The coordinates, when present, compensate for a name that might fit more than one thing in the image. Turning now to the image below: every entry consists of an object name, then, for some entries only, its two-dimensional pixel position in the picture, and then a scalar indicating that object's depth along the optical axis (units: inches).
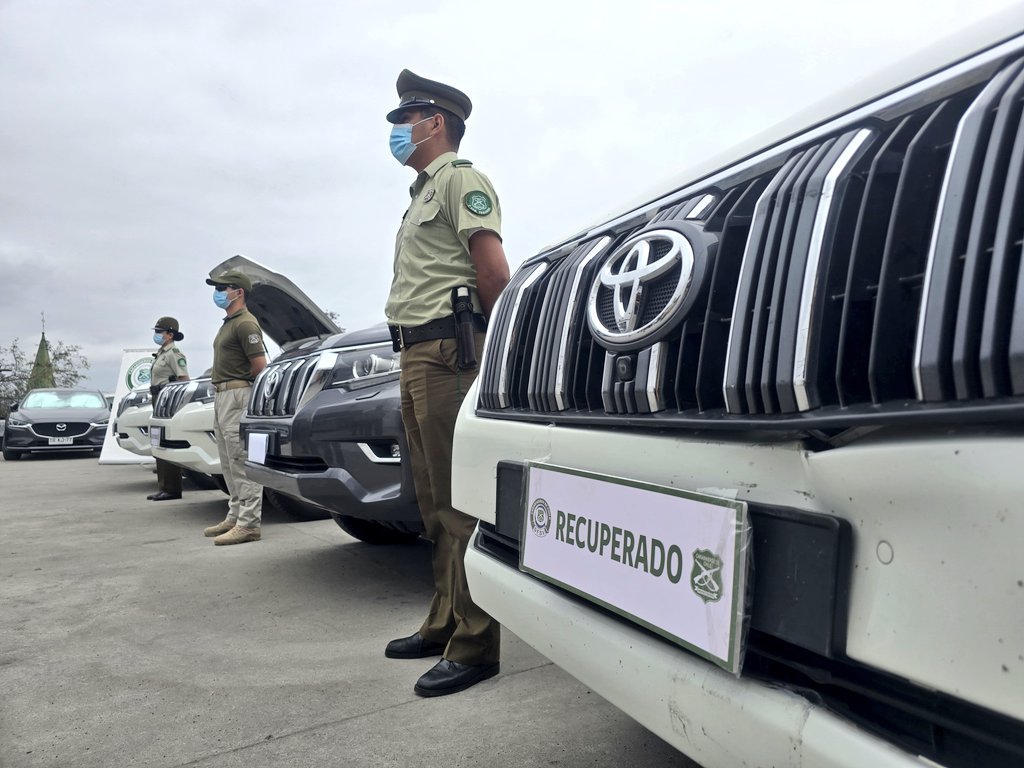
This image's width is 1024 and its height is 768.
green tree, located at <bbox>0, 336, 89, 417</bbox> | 1071.6
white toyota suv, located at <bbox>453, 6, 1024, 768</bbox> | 28.9
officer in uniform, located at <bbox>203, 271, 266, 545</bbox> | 183.3
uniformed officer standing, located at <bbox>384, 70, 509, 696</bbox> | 86.7
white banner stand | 382.3
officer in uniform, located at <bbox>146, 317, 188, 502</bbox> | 274.4
